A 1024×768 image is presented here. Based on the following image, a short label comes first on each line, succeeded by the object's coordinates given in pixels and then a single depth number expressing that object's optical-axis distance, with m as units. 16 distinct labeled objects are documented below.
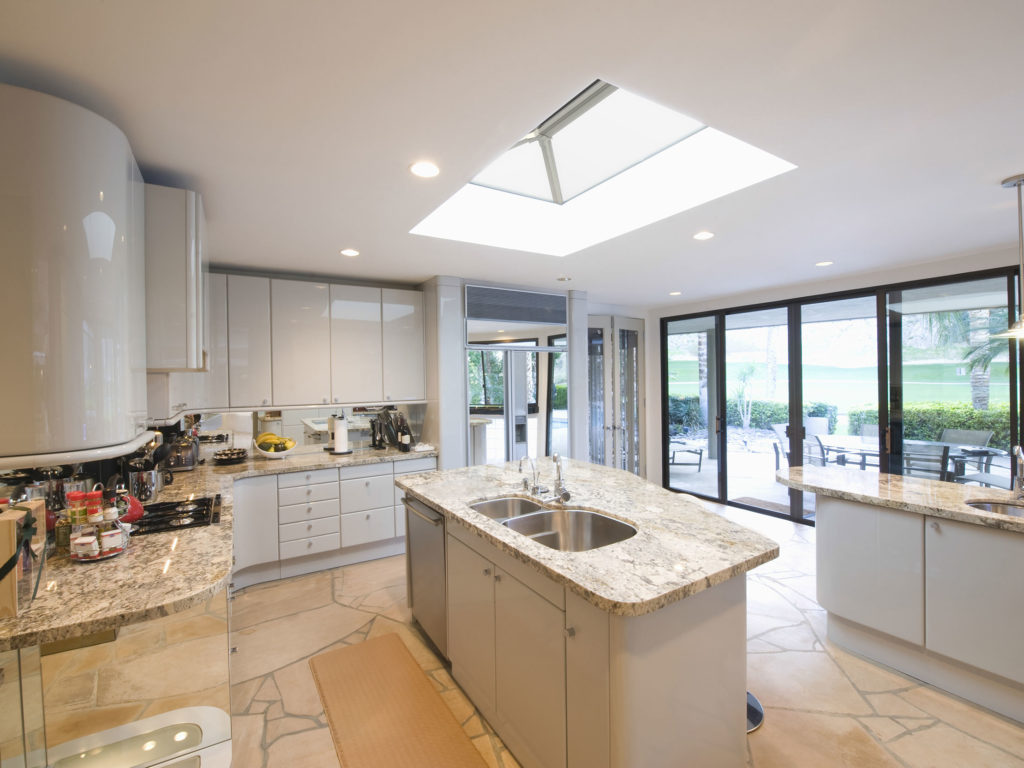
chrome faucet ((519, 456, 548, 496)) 2.37
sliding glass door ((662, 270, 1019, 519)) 3.55
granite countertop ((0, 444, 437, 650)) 1.19
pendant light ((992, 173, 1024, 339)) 2.10
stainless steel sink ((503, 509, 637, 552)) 2.10
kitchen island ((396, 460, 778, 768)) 1.31
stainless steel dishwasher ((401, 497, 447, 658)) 2.33
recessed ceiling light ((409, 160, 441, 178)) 1.92
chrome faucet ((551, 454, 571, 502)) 2.26
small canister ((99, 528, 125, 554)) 1.61
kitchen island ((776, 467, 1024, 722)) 1.96
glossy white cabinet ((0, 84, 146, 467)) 1.22
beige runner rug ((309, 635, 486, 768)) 1.83
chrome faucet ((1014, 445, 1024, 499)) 2.20
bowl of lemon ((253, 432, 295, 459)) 3.75
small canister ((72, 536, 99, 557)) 1.58
